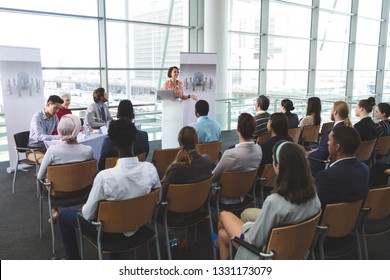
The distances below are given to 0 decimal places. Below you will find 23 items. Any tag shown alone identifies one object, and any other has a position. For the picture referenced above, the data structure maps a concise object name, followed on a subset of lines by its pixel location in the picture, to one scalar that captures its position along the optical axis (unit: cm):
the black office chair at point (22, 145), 491
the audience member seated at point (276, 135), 369
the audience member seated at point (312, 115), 572
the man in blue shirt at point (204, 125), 462
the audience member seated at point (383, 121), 496
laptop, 617
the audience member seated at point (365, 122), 464
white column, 915
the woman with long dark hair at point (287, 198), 203
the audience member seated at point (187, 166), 290
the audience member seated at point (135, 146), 370
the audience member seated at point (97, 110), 562
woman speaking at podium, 664
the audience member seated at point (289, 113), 544
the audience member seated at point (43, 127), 494
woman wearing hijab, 333
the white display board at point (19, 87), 576
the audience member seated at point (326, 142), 382
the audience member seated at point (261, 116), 520
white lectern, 643
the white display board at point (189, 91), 648
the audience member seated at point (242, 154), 326
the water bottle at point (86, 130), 490
